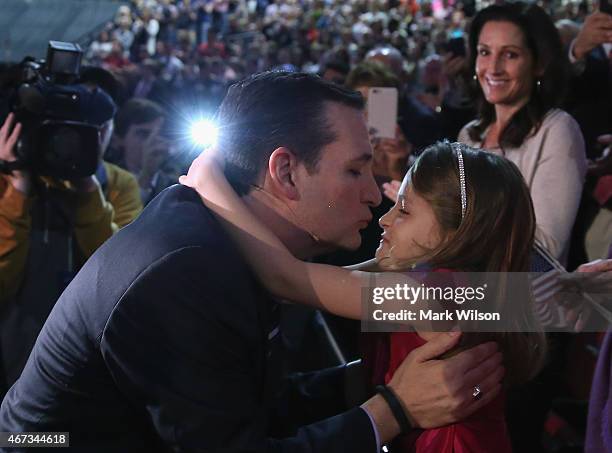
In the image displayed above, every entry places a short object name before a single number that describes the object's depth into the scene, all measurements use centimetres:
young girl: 153
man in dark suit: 131
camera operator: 265
